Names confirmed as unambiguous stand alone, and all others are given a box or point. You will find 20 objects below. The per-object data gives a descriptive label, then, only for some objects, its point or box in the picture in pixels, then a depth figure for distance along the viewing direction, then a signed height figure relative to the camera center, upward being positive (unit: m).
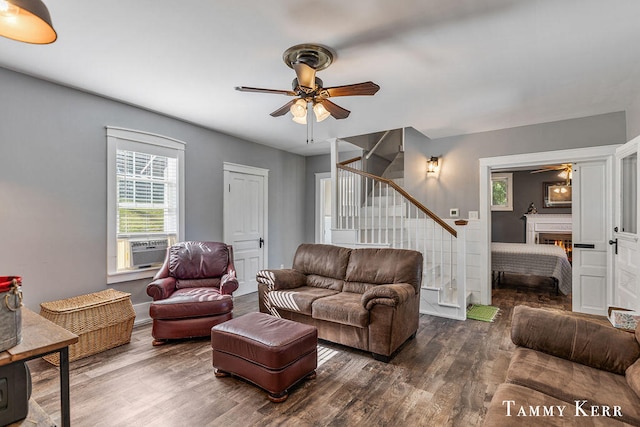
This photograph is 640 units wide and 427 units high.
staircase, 3.99 -0.28
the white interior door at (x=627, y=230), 3.10 -0.16
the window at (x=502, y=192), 7.94 +0.60
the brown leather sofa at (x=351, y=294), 2.77 -0.84
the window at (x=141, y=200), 3.49 +0.17
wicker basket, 2.71 -0.98
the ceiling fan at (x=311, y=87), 2.33 +1.00
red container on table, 1.06 -0.35
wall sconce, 5.11 +0.84
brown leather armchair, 3.09 -0.86
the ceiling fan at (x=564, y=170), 6.31 +0.98
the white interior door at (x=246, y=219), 4.94 -0.08
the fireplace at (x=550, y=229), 7.28 -0.34
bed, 4.93 -0.78
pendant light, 1.18 +0.76
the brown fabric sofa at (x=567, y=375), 1.23 -0.79
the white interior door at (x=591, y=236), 3.85 -0.27
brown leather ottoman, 2.17 -1.02
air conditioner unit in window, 3.65 -0.46
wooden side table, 1.06 -0.48
